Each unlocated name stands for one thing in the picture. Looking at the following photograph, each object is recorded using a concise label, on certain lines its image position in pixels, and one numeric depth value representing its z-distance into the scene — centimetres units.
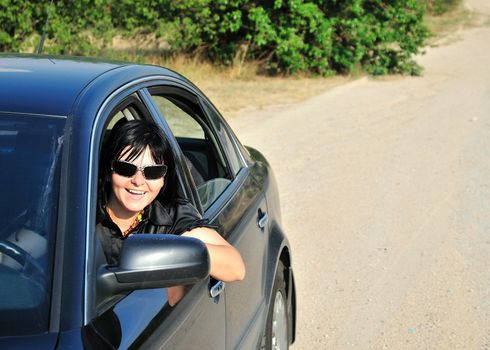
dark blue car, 216
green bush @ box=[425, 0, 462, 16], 3588
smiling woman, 276
